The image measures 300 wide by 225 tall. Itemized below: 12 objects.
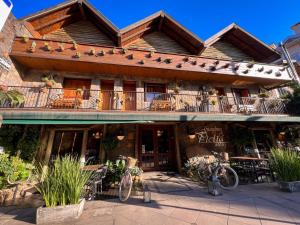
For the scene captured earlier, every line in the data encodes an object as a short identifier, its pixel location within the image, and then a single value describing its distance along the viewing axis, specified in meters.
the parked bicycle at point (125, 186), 4.36
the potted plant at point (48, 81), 8.23
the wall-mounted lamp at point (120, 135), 7.79
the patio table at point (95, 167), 4.83
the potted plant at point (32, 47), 7.46
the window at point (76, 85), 8.75
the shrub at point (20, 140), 6.25
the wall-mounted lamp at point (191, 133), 8.58
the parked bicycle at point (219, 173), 5.08
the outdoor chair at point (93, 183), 4.54
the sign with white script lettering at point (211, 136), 9.07
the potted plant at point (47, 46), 7.61
